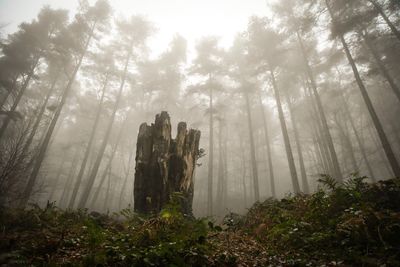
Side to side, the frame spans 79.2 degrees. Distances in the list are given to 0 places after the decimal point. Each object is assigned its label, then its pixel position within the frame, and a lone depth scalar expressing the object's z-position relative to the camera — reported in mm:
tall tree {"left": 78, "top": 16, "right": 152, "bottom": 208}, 21659
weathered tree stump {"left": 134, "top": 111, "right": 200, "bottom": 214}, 8484
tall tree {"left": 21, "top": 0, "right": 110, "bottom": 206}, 18078
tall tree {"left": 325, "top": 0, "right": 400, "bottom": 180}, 11495
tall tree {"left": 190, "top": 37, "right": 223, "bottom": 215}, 20938
